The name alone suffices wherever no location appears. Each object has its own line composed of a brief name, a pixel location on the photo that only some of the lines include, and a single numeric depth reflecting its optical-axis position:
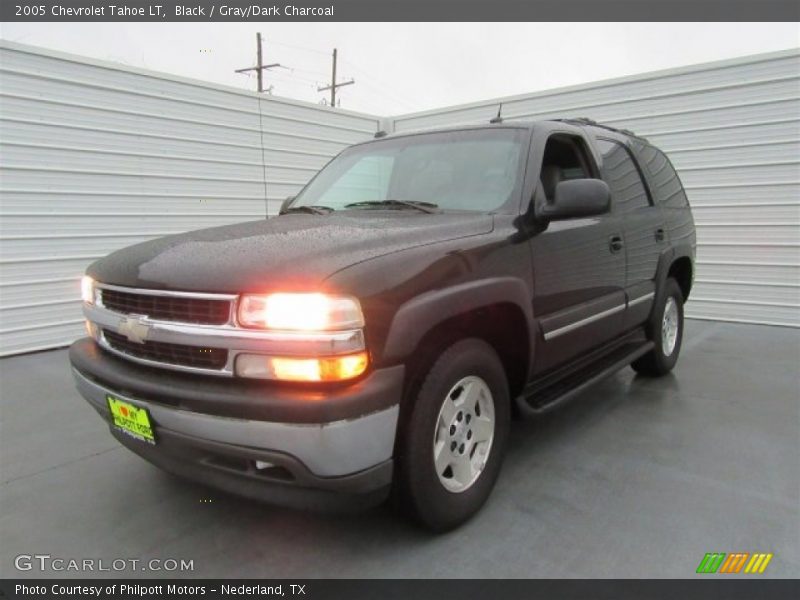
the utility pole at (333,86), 33.05
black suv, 1.91
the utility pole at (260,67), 28.92
